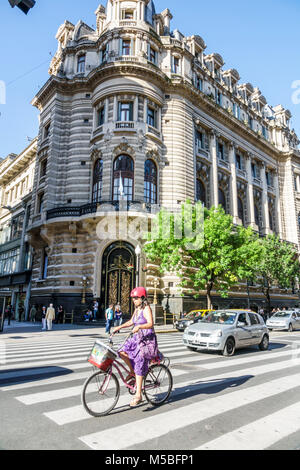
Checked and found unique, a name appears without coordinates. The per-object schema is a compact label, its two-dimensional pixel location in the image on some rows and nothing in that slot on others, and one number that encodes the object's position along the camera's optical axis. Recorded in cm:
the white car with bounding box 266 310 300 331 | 2200
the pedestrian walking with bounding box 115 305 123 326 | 2114
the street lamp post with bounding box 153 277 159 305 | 2373
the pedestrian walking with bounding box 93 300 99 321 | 2427
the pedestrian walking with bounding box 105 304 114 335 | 1798
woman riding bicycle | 501
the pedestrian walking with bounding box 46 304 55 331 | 1972
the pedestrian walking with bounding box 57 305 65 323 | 2559
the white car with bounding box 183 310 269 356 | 1012
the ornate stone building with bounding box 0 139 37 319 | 3500
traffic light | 536
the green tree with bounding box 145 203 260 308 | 2309
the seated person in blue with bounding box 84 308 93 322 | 2418
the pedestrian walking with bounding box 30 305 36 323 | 2723
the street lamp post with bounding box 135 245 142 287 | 2489
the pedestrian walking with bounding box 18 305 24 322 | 3153
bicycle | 455
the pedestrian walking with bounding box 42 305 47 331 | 2032
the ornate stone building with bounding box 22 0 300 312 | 2619
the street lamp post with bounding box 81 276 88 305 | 2568
